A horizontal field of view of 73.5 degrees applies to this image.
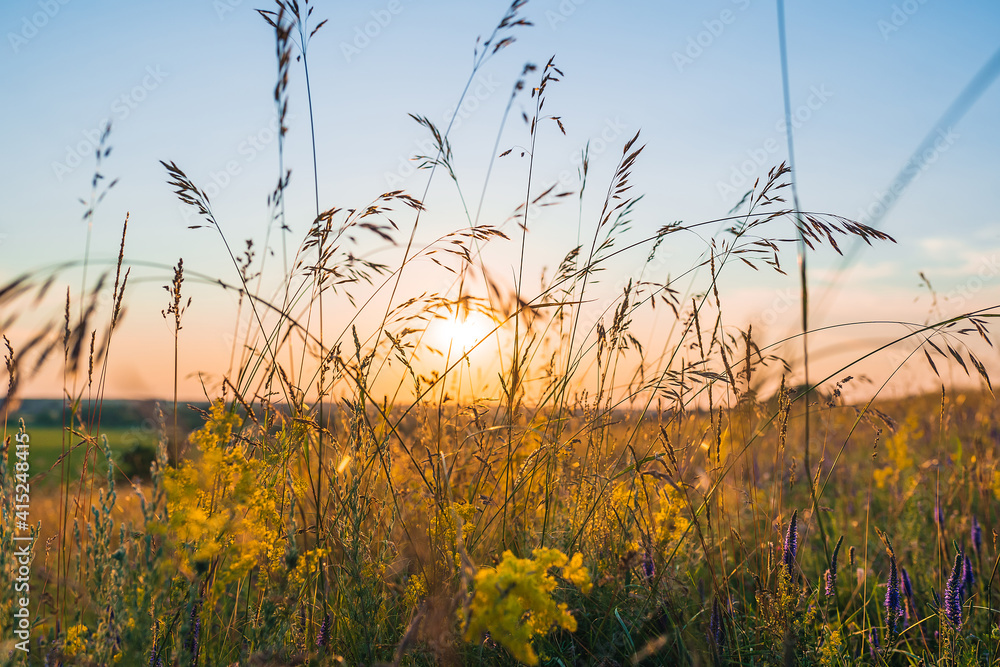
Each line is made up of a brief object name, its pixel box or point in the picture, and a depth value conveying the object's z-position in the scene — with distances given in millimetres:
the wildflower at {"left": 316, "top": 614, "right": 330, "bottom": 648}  563
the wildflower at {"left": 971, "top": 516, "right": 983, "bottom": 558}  903
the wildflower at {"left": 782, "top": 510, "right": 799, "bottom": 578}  663
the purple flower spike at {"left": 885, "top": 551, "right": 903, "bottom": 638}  657
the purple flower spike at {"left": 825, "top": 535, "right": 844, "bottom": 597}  652
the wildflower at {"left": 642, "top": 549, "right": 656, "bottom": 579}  677
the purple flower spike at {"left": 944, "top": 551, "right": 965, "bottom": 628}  613
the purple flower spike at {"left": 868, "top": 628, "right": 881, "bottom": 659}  635
